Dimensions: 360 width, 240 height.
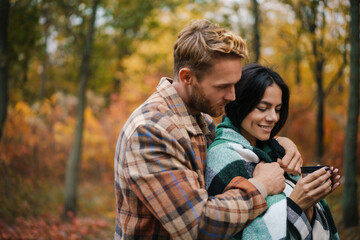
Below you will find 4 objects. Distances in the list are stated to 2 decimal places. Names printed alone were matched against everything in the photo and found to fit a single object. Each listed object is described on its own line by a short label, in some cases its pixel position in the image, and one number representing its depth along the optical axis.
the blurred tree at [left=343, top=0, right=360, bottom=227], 4.31
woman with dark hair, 1.70
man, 1.49
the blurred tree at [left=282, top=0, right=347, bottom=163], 6.45
